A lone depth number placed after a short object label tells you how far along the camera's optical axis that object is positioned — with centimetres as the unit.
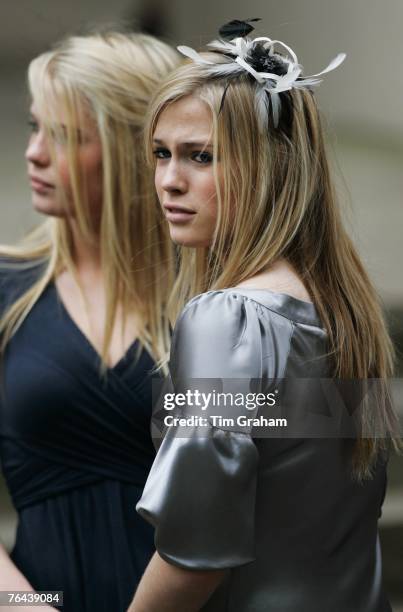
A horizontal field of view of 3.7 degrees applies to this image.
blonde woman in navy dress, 795
